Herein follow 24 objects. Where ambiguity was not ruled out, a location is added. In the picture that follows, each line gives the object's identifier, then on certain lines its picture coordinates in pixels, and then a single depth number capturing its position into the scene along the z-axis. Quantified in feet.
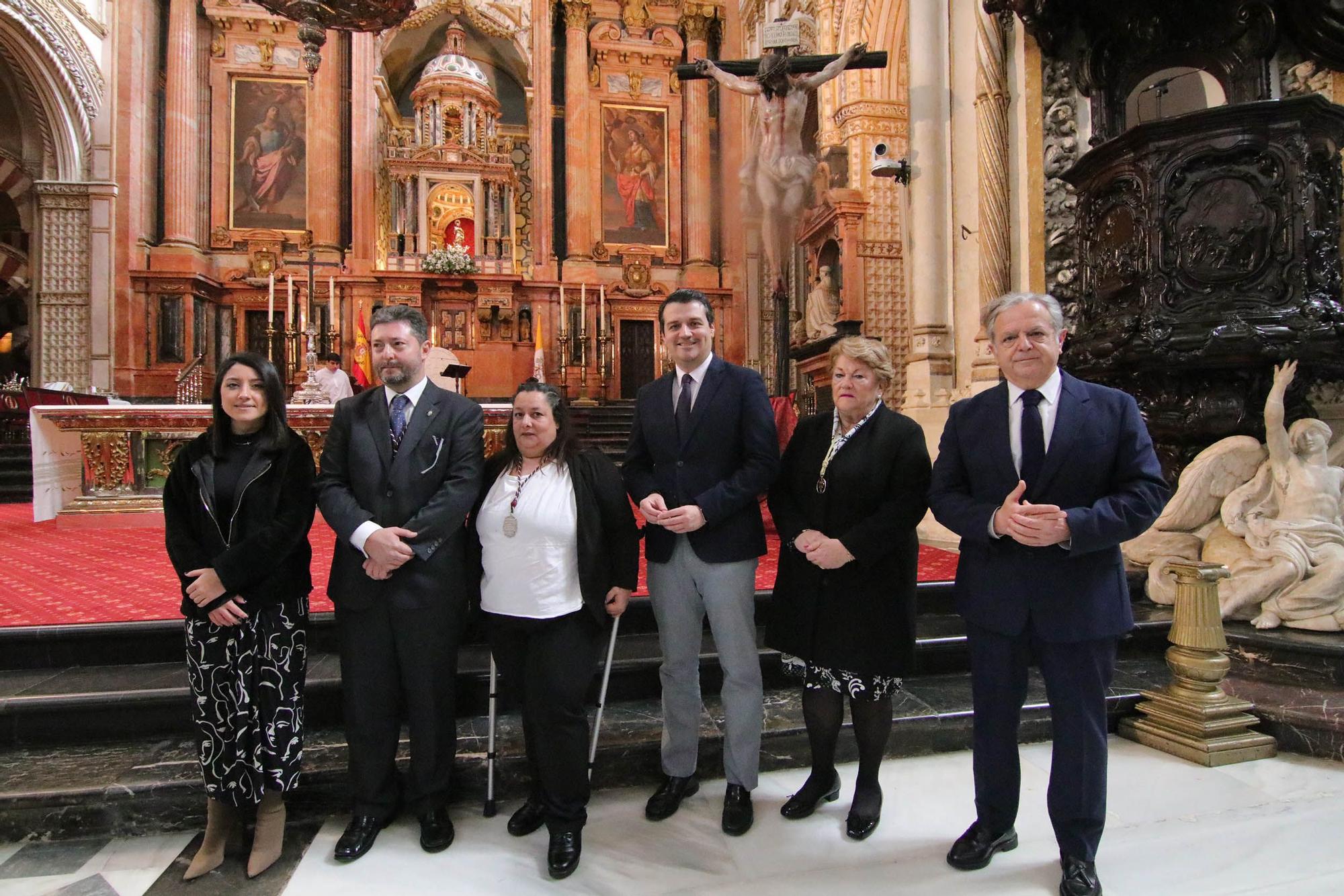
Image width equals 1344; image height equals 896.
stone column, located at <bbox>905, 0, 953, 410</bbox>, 21.02
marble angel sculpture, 12.28
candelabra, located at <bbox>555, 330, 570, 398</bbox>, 43.05
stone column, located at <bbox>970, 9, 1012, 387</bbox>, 19.13
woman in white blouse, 7.81
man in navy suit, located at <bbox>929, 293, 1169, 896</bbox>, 6.97
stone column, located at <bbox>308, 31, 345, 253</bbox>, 46.78
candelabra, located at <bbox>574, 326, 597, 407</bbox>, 43.16
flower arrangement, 45.73
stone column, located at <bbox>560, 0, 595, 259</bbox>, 49.21
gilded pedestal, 9.86
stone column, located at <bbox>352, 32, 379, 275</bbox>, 47.26
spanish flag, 36.96
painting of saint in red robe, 50.42
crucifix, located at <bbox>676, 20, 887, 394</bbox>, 20.98
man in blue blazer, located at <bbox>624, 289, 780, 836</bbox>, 8.27
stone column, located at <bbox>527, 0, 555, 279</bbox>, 49.34
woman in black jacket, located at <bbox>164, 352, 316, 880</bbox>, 7.50
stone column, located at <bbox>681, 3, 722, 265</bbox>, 50.29
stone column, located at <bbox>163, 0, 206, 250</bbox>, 44.27
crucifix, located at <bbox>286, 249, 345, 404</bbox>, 26.66
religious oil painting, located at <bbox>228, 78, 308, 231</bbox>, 46.91
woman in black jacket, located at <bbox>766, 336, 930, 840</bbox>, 7.89
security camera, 22.06
